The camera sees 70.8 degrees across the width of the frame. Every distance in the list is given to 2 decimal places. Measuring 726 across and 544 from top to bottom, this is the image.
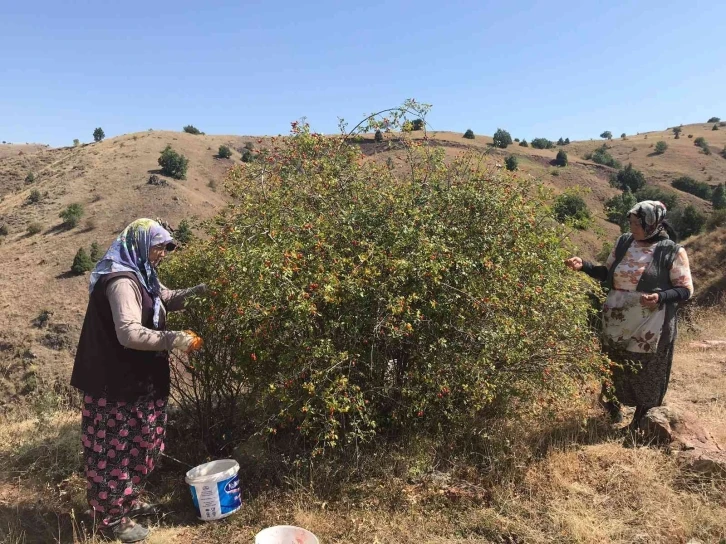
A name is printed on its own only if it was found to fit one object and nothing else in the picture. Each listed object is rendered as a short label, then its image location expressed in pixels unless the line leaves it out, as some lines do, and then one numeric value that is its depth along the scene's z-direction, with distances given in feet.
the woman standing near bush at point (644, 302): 9.89
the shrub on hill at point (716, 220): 63.08
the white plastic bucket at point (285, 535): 7.66
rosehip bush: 8.37
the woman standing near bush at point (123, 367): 7.93
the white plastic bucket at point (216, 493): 8.76
